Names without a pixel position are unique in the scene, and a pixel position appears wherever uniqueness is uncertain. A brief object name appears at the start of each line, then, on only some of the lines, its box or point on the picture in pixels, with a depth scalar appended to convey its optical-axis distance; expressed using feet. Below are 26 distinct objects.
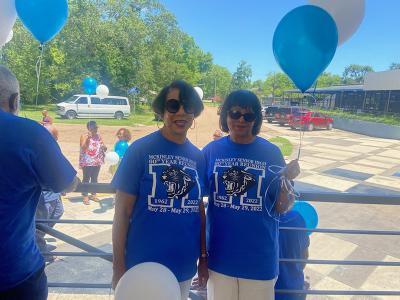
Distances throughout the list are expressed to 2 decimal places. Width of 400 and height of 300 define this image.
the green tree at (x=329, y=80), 191.93
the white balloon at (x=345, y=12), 7.43
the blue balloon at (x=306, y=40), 6.51
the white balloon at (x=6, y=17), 7.62
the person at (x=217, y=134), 22.01
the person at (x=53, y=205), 12.06
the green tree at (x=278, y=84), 162.68
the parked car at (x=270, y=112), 89.66
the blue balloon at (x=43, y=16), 8.24
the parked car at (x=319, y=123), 79.15
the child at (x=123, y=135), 23.77
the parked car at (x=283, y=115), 82.14
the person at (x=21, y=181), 3.98
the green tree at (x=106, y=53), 82.58
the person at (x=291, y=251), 6.24
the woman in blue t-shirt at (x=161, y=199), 4.74
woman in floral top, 21.04
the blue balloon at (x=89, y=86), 39.01
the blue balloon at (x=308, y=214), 7.39
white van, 73.80
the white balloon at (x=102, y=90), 41.06
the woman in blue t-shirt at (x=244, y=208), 5.19
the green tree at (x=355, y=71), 343.67
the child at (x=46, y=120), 25.62
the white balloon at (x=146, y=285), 4.15
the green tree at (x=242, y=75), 171.11
